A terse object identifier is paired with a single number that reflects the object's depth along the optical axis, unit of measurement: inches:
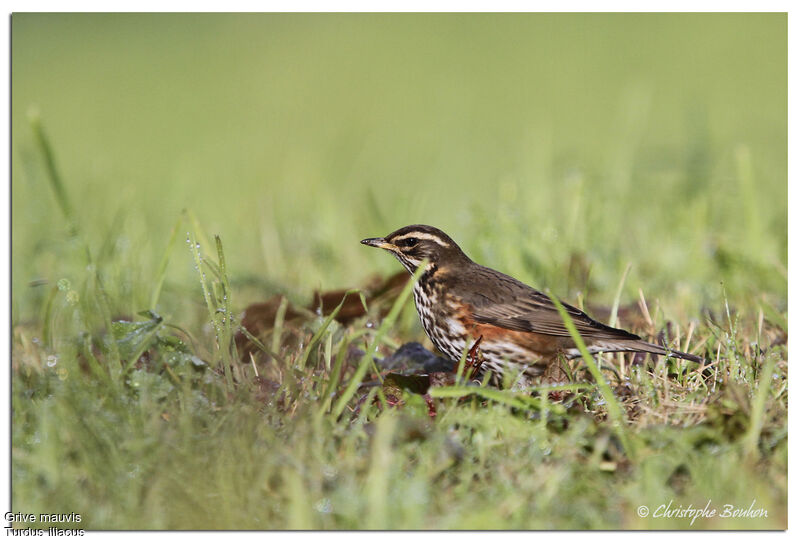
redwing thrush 460.4
